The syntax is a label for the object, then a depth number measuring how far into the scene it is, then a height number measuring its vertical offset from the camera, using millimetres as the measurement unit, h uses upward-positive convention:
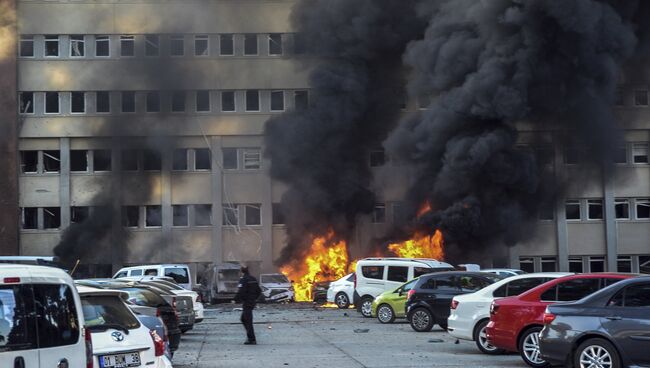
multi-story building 47031 +6118
